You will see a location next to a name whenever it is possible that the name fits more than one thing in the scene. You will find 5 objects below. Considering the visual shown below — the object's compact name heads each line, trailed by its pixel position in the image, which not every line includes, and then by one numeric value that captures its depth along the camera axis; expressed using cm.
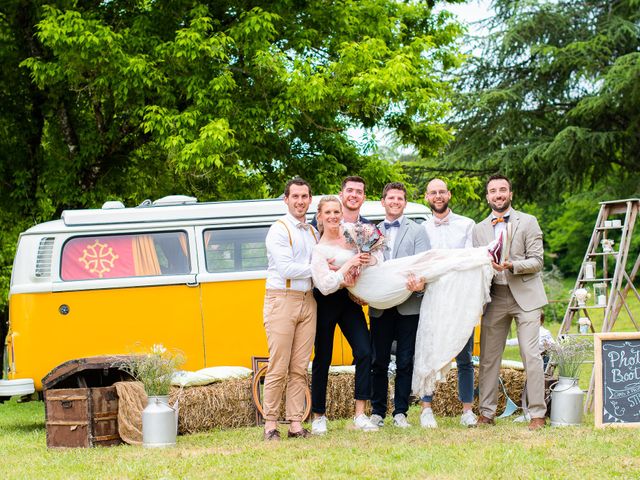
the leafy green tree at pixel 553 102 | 2328
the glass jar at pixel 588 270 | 959
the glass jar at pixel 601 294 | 977
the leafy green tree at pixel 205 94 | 1296
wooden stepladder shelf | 935
